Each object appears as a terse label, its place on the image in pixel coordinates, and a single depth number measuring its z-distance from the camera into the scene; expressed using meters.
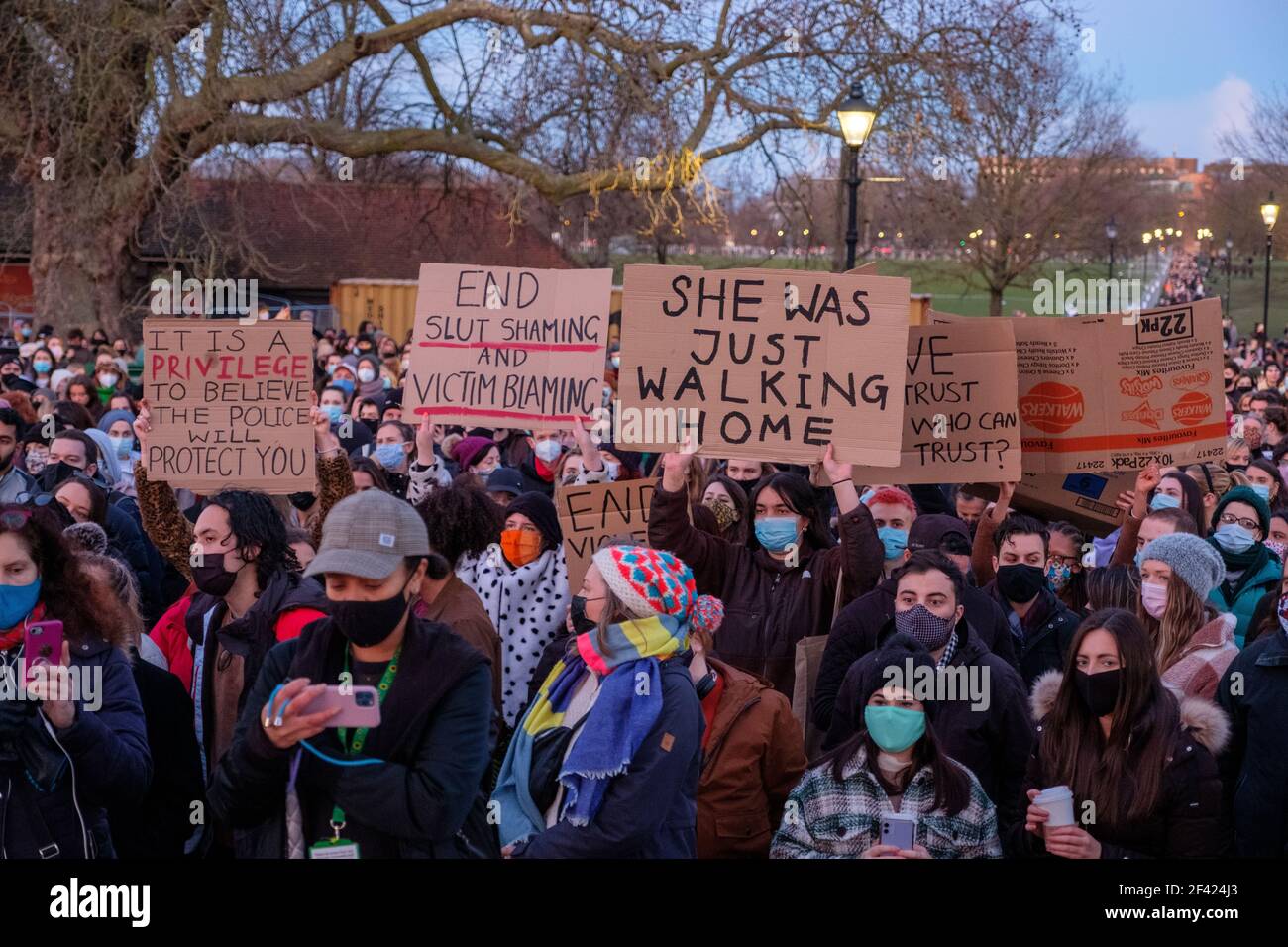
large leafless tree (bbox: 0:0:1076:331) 20.17
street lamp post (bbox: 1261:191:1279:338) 23.52
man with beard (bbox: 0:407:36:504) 7.75
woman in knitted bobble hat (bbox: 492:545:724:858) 3.79
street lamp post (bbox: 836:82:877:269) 12.96
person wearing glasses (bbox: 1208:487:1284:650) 6.50
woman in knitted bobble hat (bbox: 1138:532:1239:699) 5.32
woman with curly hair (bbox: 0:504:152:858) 3.80
